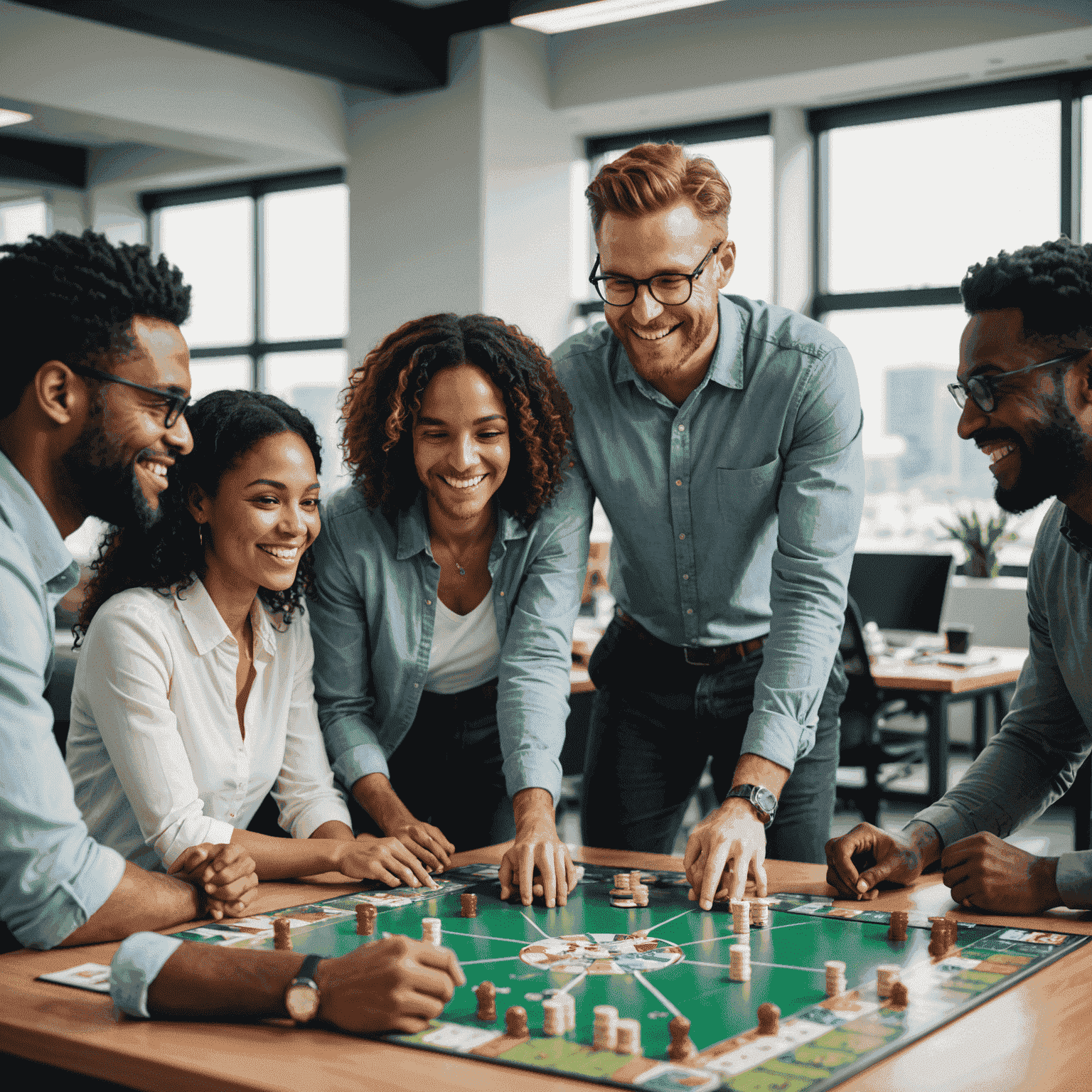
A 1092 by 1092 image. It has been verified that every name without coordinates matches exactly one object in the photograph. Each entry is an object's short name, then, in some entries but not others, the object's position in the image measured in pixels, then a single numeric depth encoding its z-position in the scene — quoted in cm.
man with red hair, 209
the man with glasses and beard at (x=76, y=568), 133
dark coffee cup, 500
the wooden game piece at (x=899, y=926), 156
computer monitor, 539
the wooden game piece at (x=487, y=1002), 130
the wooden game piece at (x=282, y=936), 153
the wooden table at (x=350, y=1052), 116
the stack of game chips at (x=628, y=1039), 120
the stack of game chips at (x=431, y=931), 156
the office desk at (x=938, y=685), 448
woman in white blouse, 186
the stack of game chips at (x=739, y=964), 141
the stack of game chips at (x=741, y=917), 160
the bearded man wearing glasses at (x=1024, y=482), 171
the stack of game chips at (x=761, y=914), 164
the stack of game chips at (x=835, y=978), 135
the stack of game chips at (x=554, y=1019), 125
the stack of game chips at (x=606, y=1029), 122
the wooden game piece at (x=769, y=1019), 124
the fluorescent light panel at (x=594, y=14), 568
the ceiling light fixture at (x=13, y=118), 701
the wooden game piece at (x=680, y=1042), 118
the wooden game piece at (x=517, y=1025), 125
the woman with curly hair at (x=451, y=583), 213
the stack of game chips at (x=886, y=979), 135
